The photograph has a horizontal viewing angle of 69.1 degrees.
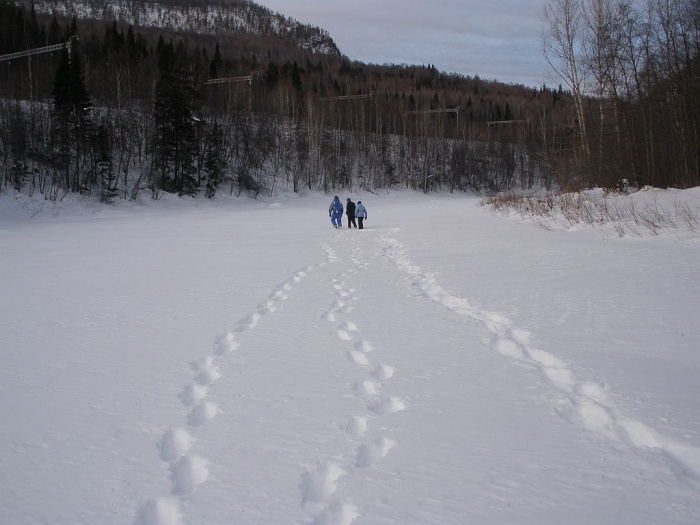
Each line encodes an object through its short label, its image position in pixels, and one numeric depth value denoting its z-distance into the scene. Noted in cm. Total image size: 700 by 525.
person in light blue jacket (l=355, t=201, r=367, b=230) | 2189
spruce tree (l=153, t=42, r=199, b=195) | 4203
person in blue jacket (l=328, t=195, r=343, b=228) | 2283
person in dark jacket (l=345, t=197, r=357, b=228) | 2256
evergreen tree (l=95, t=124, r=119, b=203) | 3735
